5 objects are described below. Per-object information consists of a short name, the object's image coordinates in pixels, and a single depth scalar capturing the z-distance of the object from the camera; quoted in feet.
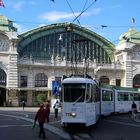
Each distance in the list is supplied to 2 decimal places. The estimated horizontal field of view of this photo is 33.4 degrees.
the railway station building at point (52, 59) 137.20
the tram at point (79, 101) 39.64
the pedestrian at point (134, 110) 67.30
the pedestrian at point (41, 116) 34.56
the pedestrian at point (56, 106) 63.05
